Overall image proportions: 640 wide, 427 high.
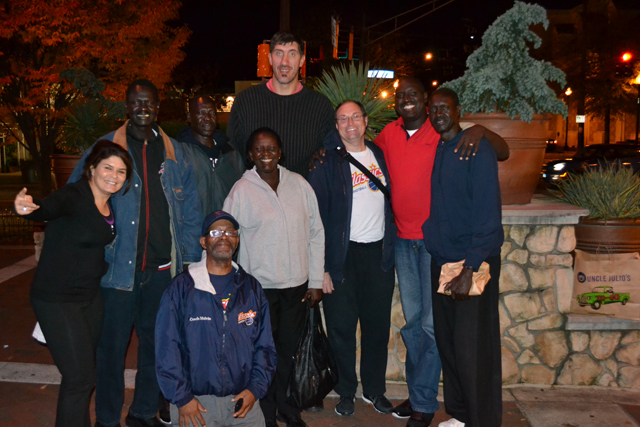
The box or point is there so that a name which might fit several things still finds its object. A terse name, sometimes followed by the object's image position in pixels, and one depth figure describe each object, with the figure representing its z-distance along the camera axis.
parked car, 19.08
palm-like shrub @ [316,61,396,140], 5.47
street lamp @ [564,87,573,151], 37.91
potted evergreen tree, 4.82
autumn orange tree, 10.86
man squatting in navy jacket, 3.15
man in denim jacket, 3.63
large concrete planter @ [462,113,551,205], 4.93
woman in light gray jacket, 3.85
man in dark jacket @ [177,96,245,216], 4.18
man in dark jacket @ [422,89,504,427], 3.60
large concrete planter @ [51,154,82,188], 6.58
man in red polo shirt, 4.11
